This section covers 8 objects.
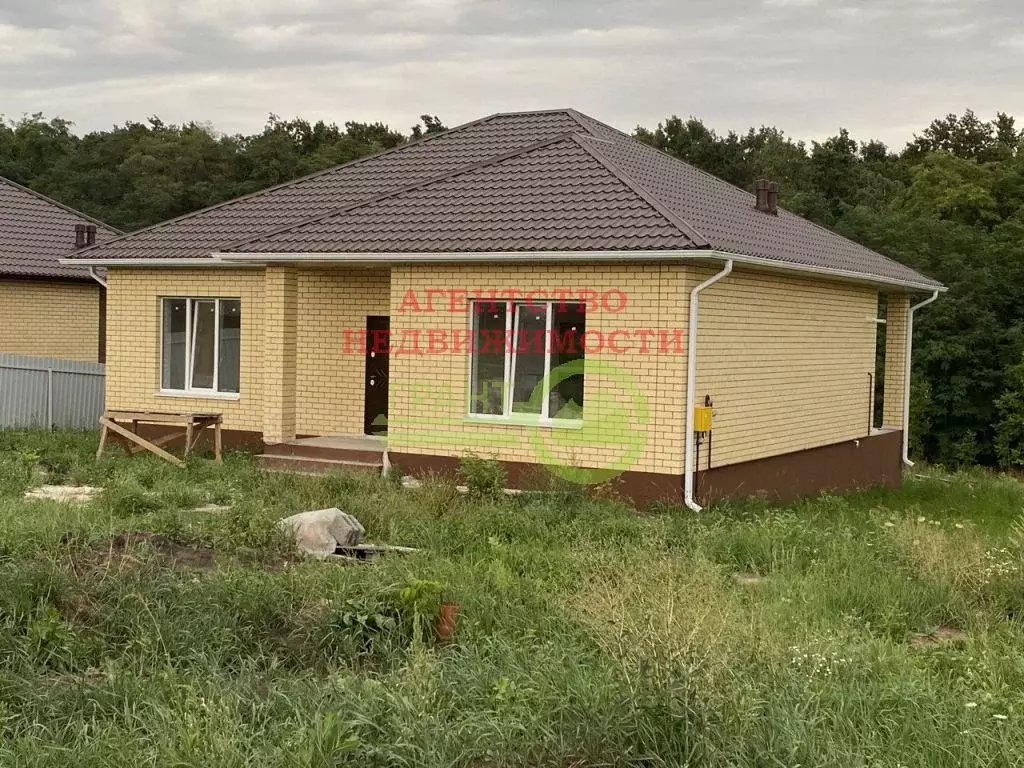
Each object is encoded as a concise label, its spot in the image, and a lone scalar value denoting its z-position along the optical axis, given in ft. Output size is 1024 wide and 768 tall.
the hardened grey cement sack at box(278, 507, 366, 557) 29.43
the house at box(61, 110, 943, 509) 41.32
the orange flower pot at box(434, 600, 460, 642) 22.10
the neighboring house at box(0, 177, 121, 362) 70.18
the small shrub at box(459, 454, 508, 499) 39.22
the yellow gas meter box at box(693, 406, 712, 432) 40.81
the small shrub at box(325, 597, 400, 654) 21.43
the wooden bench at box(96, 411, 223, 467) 49.52
